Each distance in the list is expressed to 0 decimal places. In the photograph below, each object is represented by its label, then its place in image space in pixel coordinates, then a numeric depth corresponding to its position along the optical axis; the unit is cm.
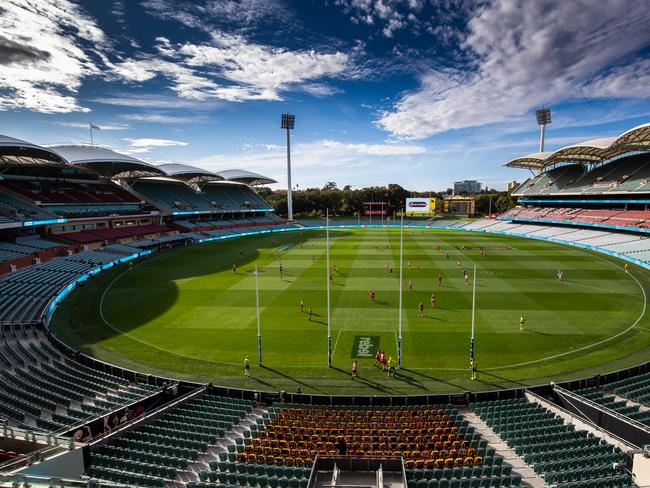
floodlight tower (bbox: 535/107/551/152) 11363
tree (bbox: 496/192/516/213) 13000
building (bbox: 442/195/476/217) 15170
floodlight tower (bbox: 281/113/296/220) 11587
